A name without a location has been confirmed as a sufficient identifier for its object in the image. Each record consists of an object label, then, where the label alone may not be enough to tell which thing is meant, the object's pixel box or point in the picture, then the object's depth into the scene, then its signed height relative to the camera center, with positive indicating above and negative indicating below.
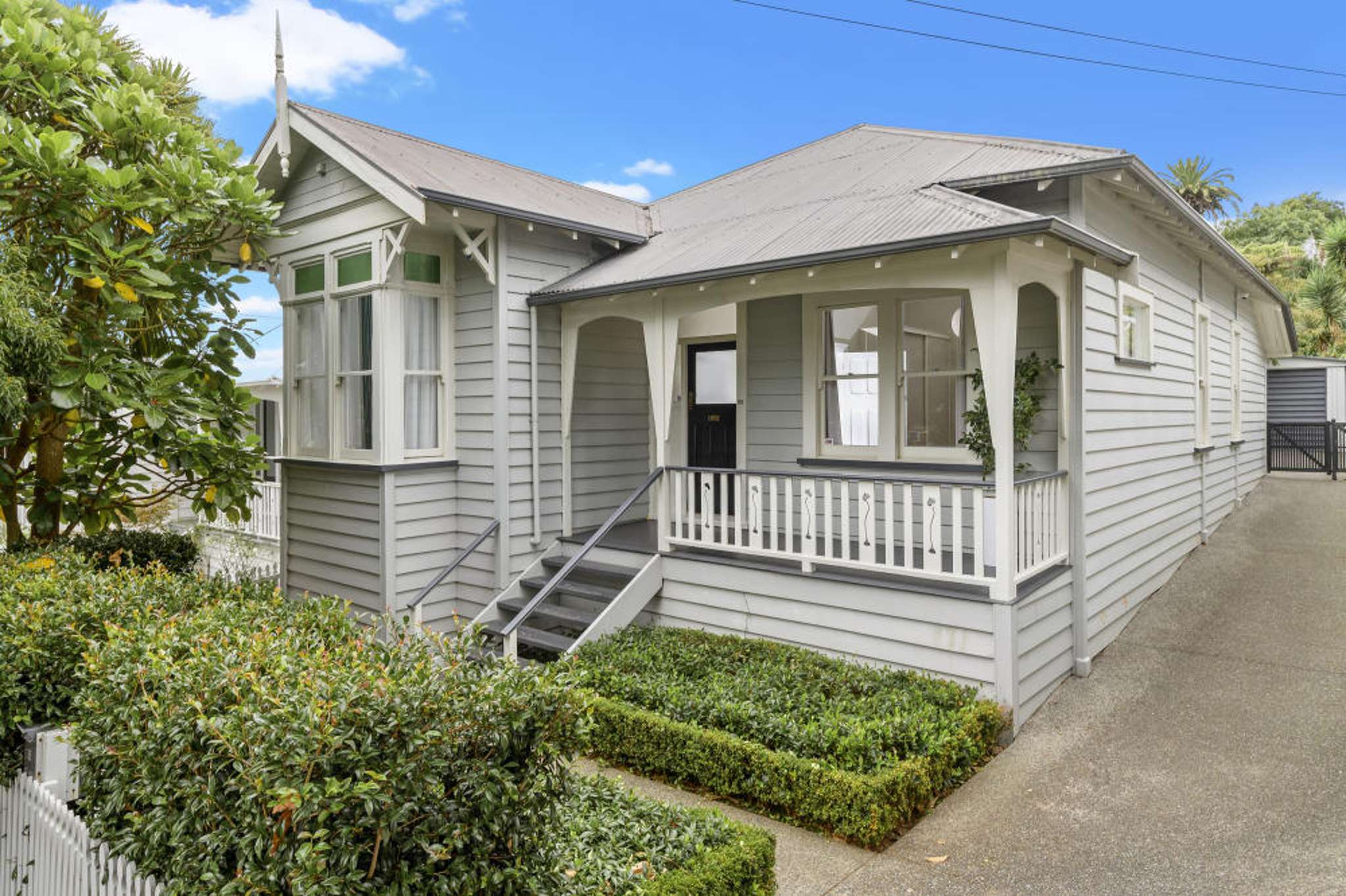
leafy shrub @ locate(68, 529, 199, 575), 8.12 -0.97
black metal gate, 15.49 -0.02
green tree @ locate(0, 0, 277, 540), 6.17 +1.54
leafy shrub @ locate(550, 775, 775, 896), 3.19 -1.73
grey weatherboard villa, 6.11 +0.58
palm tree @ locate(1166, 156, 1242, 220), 36.62 +11.83
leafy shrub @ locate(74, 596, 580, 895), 2.26 -0.95
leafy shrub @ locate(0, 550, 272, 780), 3.66 -0.82
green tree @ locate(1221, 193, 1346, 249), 40.22 +11.66
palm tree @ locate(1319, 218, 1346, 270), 23.50 +5.96
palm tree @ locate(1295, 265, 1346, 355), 22.83 +4.03
